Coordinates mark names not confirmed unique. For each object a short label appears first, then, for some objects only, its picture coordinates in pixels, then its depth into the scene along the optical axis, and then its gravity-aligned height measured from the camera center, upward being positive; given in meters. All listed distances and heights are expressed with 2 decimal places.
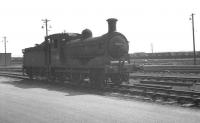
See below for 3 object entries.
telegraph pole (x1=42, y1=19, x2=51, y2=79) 20.20 +0.79
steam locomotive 15.26 +0.53
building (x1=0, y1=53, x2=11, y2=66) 72.12 +1.93
